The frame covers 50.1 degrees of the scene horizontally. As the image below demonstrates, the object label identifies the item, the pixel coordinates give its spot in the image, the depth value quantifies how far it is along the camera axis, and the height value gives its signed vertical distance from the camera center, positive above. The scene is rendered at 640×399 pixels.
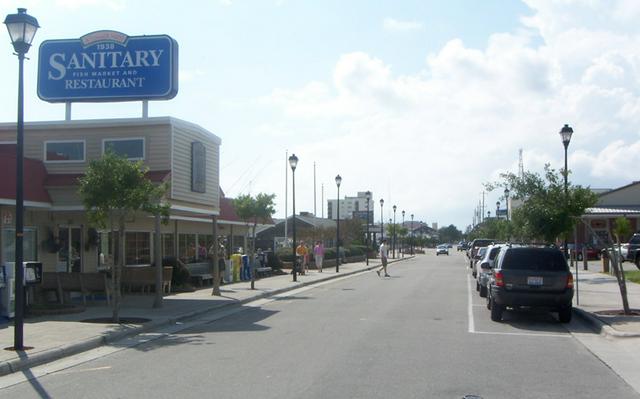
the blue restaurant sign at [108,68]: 21.94 +5.75
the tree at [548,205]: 18.05 +0.96
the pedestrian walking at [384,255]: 35.16 -0.68
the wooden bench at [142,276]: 21.14 -0.96
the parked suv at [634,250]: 35.43 -0.60
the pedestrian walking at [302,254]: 36.94 -0.60
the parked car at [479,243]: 42.22 -0.11
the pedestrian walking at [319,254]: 39.34 -0.63
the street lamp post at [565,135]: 22.38 +3.44
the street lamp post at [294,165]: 30.00 +3.44
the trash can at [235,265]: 29.67 -0.94
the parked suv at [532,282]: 15.18 -0.92
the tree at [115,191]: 15.08 +1.22
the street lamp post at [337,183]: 39.65 +3.55
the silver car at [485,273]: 20.31 -0.98
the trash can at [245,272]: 30.30 -1.25
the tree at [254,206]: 31.86 +1.76
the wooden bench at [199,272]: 26.56 -1.14
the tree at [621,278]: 15.66 -0.88
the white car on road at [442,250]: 84.64 -1.04
